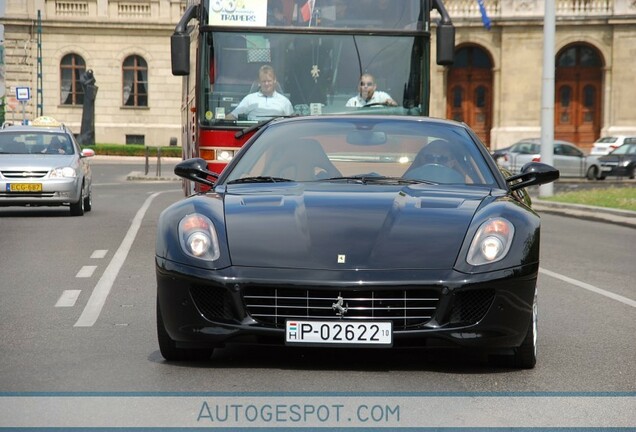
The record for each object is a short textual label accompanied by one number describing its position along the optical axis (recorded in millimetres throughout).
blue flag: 58728
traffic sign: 54812
